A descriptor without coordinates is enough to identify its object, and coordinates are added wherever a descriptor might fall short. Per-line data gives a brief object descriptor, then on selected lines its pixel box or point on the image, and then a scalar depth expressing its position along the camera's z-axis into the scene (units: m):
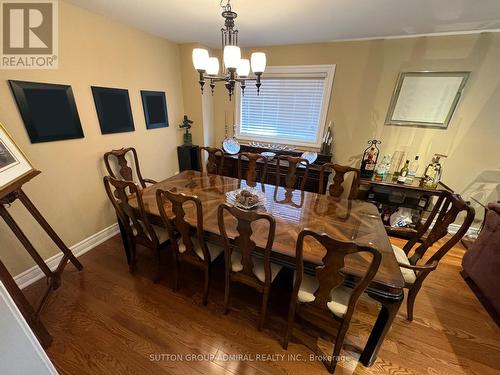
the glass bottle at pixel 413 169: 2.61
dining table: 1.12
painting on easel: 1.29
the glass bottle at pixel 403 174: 2.46
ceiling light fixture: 1.34
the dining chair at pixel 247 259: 1.13
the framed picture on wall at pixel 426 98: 2.25
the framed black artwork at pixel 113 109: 2.15
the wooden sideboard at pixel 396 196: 2.43
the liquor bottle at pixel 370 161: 2.61
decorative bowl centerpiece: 1.67
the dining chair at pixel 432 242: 1.30
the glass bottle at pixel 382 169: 2.61
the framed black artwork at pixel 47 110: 1.62
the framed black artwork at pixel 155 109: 2.67
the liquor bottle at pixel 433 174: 2.38
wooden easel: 1.27
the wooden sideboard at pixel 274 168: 2.84
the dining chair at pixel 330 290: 0.94
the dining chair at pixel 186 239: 1.34
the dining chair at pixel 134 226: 1.51
